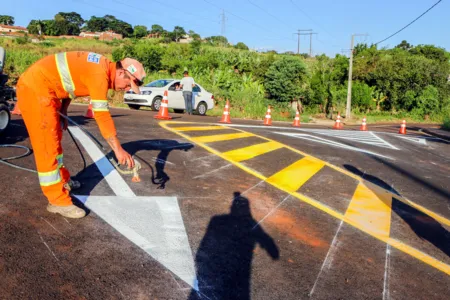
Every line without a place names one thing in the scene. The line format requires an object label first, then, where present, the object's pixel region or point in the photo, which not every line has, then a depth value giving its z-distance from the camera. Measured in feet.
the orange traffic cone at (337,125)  69.47
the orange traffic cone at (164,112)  44.27
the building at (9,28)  322.59
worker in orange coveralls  12.90
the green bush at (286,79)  108.17
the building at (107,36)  261.71
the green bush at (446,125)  95.33
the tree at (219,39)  282.07
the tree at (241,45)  264.52
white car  57.98
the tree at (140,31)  317.42
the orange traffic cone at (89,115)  37.86
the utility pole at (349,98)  121.60
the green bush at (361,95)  132.67
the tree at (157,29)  341.02
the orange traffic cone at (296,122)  61.16
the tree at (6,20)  397.76
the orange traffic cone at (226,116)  49.44
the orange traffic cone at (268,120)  54.34
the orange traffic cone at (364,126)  66.42
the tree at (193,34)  319.96
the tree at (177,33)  315.06
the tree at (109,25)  344.49
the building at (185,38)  323.16
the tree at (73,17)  393.09
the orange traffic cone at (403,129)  66.49
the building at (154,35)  311.47
